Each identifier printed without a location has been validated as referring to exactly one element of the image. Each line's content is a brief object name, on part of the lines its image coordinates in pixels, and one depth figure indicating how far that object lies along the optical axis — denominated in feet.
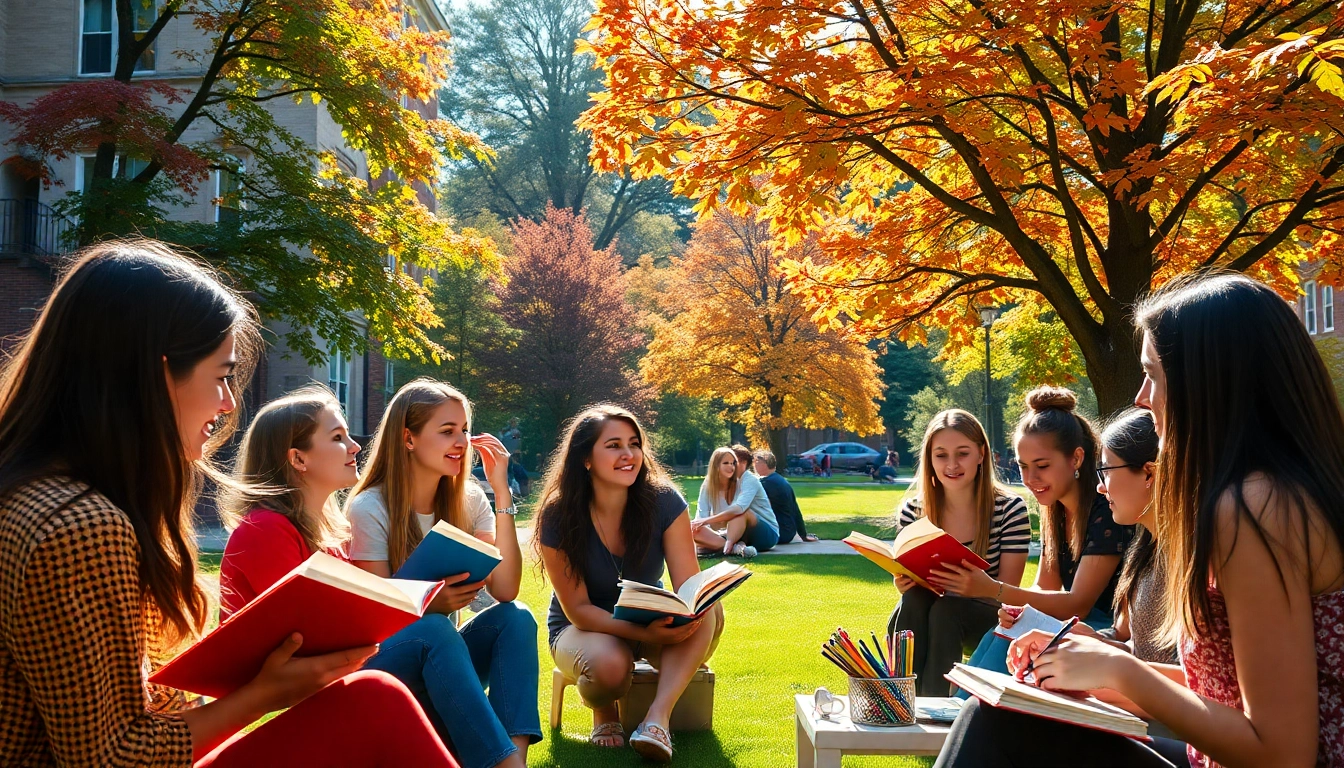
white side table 10.23
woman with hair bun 13.62
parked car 137.80
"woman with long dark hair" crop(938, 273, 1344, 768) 6.20
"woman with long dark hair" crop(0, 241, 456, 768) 5.73
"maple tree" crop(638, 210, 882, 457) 90.12
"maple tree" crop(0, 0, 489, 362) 39.81
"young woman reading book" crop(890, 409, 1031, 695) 14.78
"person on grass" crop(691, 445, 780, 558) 37.96
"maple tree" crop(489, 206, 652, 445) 111.45
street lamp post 73.82
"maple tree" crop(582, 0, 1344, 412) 24.56
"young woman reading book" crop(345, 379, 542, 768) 11.45
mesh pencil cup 10.55
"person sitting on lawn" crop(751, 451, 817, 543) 43.47
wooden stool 15.29
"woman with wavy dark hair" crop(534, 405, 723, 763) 14.65
